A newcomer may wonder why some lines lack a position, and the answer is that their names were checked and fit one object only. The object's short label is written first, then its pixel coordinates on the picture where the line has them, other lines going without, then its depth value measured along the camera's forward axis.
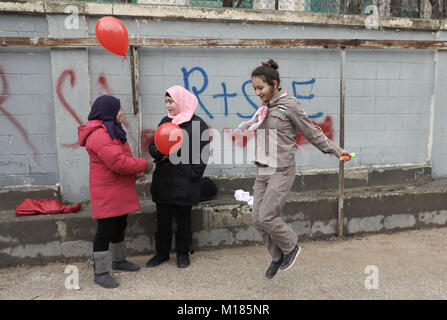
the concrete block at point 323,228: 4.46
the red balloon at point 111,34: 3.51
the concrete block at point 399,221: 4.67
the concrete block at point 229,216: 4.18
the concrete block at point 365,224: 4.56
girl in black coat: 3.60
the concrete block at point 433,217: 4.78
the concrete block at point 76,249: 3.87
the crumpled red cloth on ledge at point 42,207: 3.88
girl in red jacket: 3.16
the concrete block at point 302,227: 4.39
